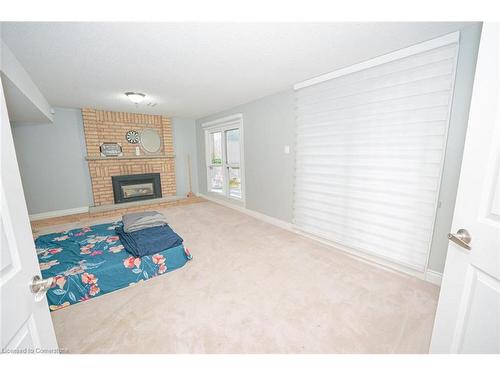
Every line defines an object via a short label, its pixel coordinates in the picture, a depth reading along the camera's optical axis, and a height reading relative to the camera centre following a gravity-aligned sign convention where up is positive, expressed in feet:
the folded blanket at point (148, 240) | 7.15 -3.28
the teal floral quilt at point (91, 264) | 5.77 -3.54
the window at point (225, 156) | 14.67 -0.19
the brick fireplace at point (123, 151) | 14.55 +0.29
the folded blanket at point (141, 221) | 8.45 -2.90
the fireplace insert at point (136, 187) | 15.60 -2.60
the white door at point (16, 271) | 1.95 -1.23
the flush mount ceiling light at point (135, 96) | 10.53 +3.18
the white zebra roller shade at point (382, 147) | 5.99 +0.17
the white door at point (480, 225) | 2.49 -1.01
